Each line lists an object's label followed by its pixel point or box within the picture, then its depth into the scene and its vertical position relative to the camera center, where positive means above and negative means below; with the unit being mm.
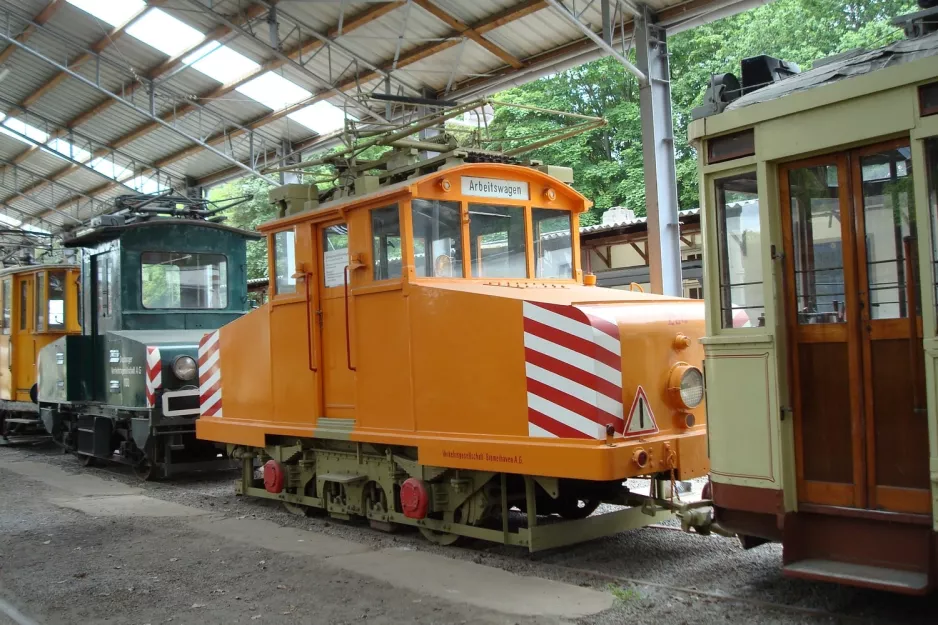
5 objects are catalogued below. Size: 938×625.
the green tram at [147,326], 10672 +304
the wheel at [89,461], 12766 -1612
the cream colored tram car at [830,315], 4203 +45
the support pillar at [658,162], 13523 +2635
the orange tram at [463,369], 5641 -236
